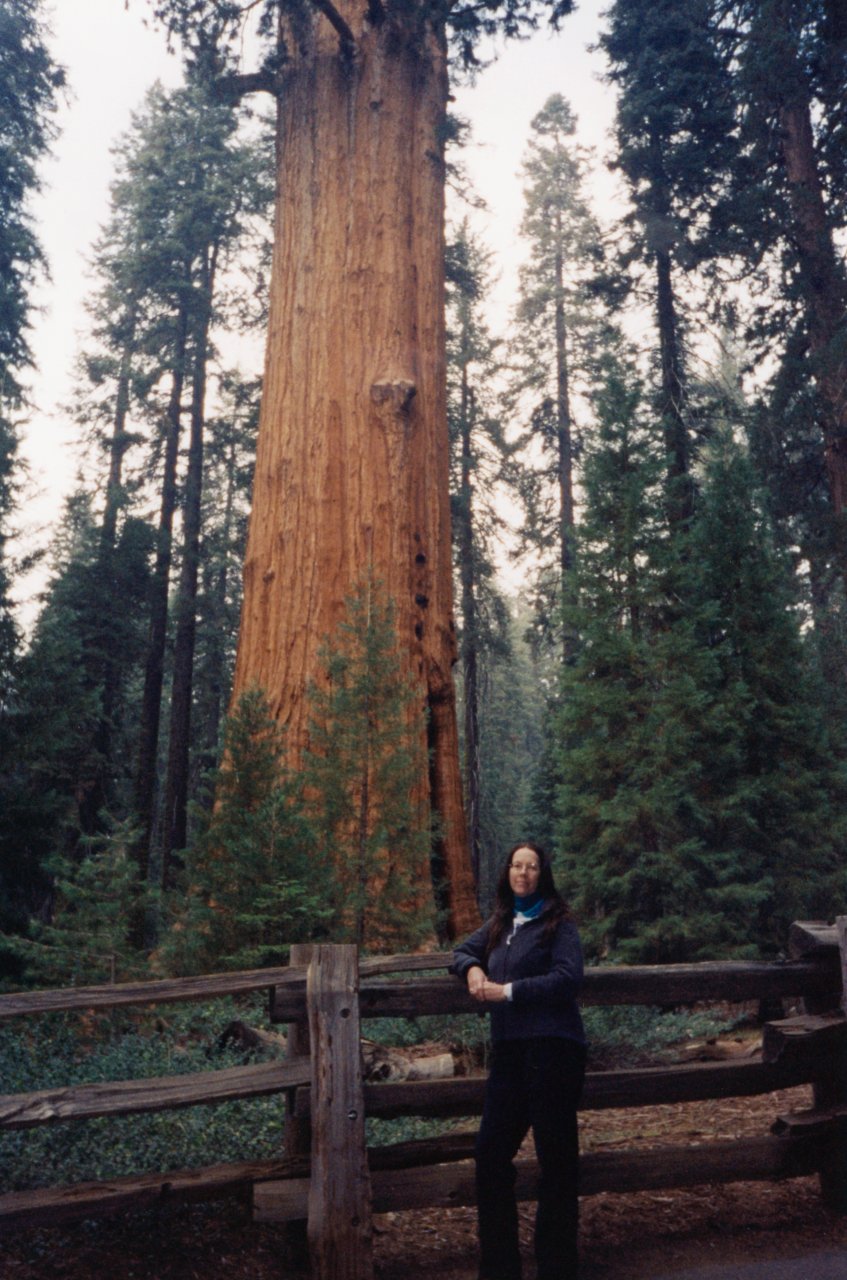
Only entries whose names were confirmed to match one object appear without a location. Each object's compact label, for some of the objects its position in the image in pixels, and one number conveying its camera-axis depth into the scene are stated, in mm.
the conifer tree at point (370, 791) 8211
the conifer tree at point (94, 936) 7449
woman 4062
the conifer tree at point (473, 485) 28002
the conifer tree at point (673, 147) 18453
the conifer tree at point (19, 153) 20484
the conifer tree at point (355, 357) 10094
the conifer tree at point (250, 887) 7375
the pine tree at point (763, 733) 11578
